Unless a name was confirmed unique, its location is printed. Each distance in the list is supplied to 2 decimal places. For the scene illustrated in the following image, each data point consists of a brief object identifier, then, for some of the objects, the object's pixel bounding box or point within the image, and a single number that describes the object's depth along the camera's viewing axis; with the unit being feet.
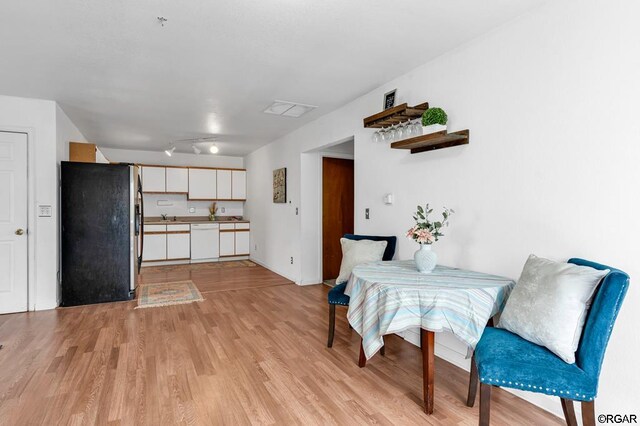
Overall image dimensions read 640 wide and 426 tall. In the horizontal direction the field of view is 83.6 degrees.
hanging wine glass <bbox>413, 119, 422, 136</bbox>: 10.00
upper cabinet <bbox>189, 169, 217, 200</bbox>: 24.52
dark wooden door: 18.19
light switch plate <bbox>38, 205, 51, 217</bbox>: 13.30
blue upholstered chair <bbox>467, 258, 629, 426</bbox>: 5.06
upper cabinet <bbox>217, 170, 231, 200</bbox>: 25.29
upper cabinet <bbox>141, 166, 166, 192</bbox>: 23.18
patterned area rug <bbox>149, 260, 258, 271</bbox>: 22.23
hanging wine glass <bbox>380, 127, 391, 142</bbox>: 10.65
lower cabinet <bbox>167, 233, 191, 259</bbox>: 23.21
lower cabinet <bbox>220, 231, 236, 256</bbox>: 24.73
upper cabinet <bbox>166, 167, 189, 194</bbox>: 23.88
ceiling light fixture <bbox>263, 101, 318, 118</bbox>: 13.60
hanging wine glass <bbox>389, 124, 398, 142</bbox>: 10.42
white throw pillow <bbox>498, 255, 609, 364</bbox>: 5.31
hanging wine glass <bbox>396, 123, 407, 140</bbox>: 10.31
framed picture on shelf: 10.89
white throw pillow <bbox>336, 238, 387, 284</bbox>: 10.64
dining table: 6.41
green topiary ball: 8.93
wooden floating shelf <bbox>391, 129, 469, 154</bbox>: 8.59
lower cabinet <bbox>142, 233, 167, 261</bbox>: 22.65
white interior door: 12.91
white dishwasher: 23.90
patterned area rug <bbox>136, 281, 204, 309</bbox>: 14.42
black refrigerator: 13.91
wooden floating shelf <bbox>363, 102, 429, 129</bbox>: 9.65
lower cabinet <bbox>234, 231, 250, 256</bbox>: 25.18
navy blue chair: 9.81
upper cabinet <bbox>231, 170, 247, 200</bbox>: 25.76
